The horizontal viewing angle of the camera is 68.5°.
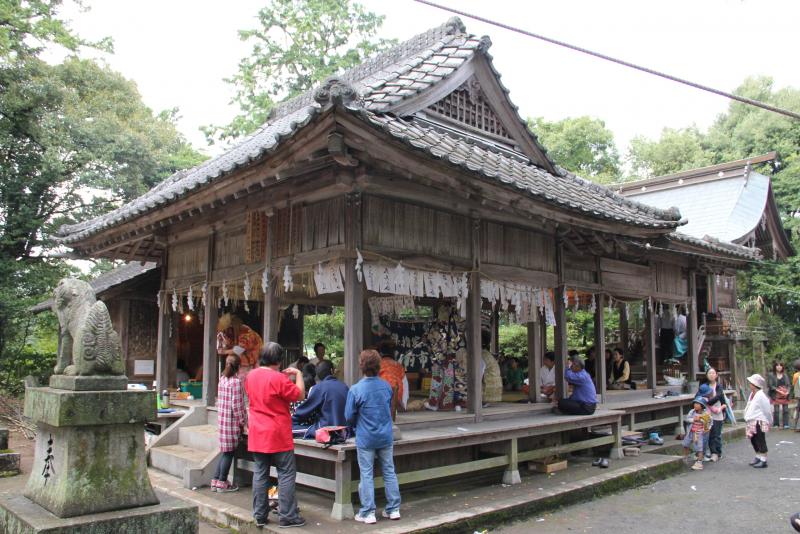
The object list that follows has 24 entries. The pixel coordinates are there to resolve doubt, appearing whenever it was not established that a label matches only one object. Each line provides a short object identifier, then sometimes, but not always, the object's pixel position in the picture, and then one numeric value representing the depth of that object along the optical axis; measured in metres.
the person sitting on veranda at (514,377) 14.29
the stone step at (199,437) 9.68
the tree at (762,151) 22.56
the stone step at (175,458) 9.23
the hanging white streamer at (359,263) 7.75
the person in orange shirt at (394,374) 8.63
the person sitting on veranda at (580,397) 10.52
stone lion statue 5.62
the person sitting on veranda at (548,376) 11.91
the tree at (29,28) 18.22
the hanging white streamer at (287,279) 8.60
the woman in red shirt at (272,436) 6.60
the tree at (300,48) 30.47
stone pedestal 5.20
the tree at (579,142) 35.41
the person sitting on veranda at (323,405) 7.41
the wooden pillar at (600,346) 12.49
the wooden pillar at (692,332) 15.31
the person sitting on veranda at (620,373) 14.21
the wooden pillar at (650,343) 14.05
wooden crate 9.95
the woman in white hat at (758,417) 11.31
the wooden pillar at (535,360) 10.95
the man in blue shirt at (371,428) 6.73
